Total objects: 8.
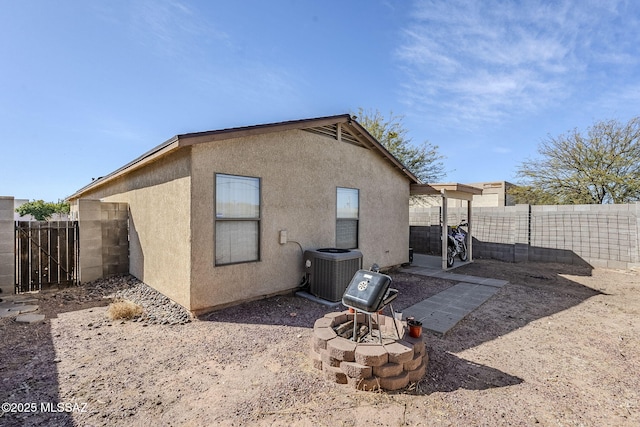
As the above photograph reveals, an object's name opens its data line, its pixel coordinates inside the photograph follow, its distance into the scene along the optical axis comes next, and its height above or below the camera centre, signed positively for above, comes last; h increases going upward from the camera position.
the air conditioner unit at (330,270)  5.20 -1.07
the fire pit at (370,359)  2.58 -1.39
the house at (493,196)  20.77 +1.42
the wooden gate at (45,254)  5.82 -0.90
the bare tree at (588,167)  12.44 +2.30
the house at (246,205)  4.42 +0.16
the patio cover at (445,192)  8.14 +0.70
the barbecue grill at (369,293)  2.77 -0.81
